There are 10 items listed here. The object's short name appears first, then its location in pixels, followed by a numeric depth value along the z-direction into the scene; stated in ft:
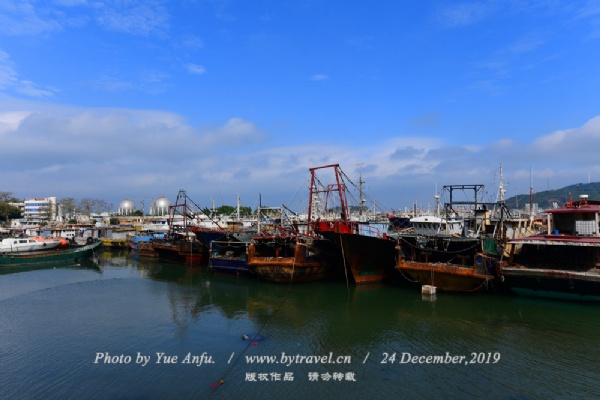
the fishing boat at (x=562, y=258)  52.21
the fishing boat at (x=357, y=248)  67.10
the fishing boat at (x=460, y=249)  59.77
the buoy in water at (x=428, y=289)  60.75
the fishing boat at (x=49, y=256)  105.91
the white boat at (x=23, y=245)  111.45
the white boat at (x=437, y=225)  78.07
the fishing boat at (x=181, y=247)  108.68
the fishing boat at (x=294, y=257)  73.20
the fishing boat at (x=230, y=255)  83.67
